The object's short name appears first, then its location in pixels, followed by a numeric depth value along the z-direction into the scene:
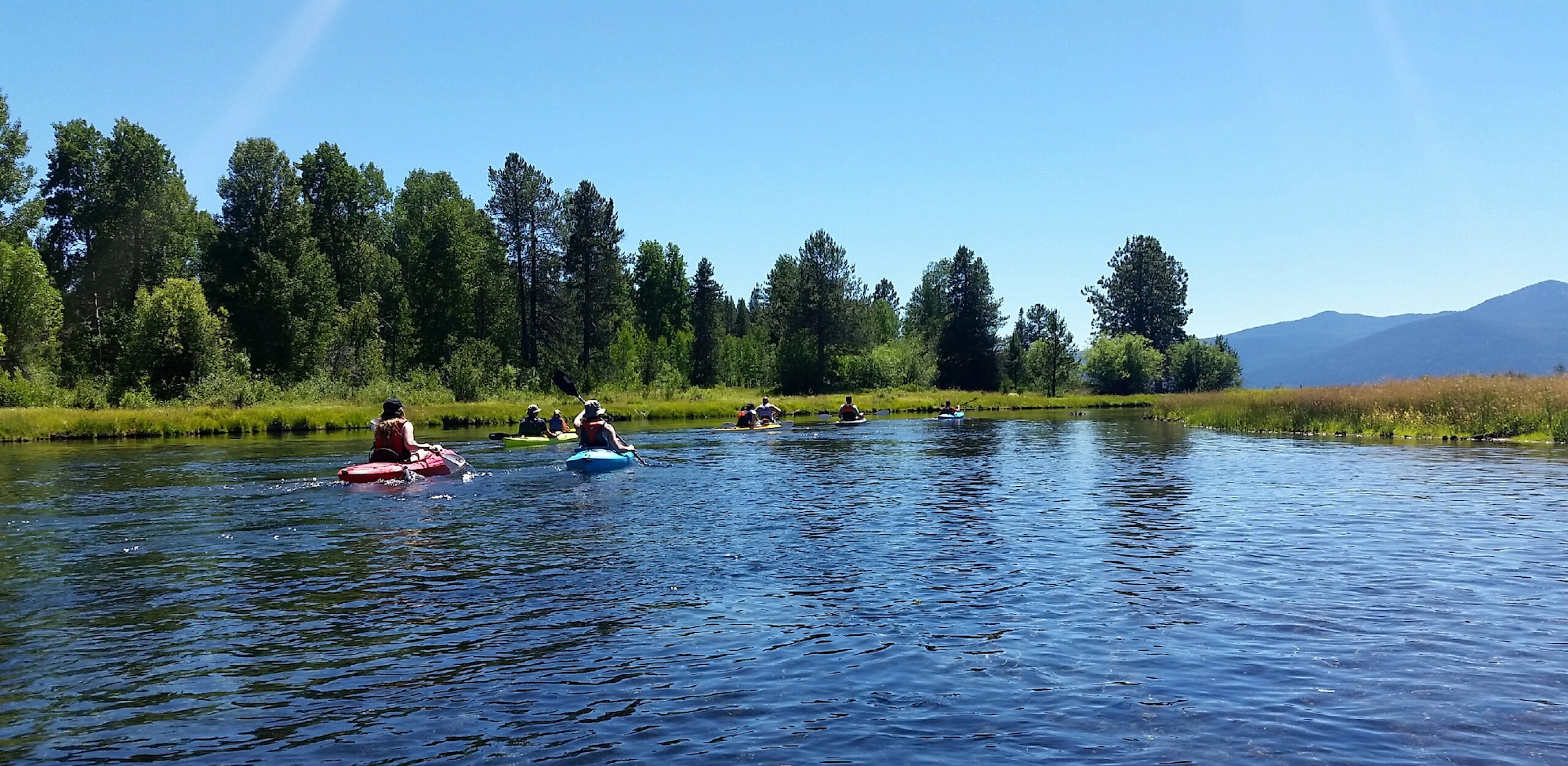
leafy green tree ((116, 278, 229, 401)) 55.19
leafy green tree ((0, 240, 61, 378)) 57.81
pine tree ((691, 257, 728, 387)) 99.69
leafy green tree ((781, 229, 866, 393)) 98.56
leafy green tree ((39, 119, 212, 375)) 70.44
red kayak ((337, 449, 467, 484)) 23.66
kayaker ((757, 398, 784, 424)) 52.38
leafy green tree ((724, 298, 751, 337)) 141.00
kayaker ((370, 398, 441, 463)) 24.77
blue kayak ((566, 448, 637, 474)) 27.72
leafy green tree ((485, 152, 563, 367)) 81.25
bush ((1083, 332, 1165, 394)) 118.62
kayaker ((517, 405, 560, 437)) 40.34
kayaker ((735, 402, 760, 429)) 49.94
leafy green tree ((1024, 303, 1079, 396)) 117.12
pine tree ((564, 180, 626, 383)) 85.50
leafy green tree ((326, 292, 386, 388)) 73.05
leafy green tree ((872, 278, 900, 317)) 158.88
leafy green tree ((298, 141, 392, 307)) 76.75
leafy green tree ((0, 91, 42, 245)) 64.38
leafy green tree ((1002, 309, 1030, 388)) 117.62
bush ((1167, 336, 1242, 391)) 122.62
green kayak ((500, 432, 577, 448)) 38.19
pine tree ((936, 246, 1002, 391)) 110.44
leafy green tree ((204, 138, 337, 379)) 68.88
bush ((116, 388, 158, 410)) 52.44
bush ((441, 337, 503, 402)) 66.56
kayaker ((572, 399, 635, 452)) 28.73
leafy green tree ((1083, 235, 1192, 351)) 145.25
